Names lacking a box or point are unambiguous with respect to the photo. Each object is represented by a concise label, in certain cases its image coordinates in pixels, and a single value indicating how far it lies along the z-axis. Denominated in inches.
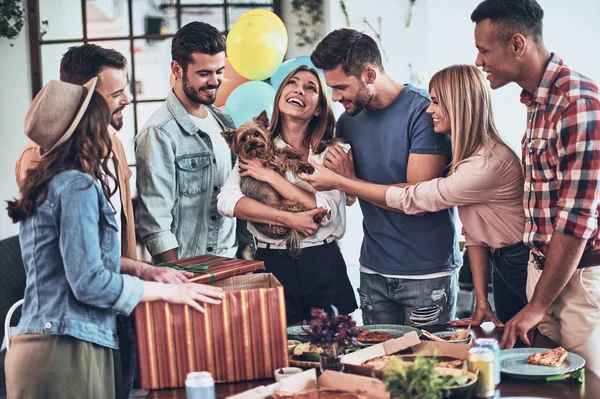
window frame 232.2
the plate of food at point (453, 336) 79.9
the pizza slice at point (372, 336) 81.4
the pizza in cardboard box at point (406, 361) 70.7
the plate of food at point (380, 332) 81.7
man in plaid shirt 80.2
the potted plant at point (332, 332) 68.1
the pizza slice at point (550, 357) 73.2
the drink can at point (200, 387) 61.9
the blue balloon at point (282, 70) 193.2
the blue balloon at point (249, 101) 182.7
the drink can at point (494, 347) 68.8
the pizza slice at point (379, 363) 70.2
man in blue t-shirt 102.5
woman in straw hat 69.6
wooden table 67.1
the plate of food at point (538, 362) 71.1
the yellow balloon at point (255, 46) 183.8
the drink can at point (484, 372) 66.9
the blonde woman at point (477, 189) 94.0
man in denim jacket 108.7
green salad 56.2
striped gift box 70.3
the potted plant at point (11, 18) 228.1
